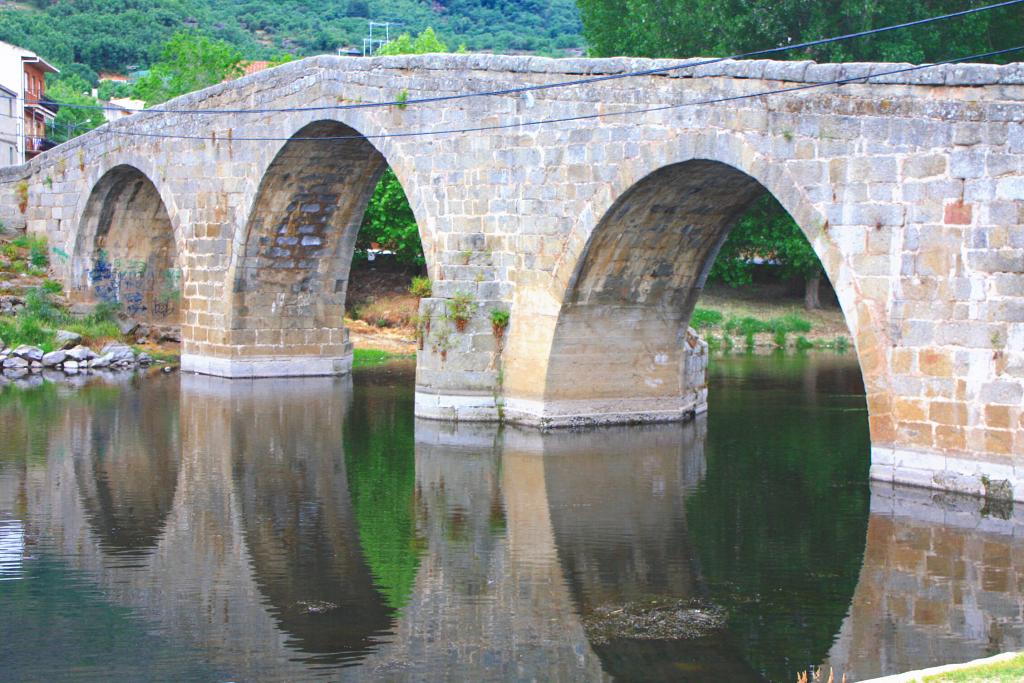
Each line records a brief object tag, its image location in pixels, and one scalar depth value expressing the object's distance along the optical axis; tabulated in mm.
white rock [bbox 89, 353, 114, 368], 24359
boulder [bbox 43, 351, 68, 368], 24125
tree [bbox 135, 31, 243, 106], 41219
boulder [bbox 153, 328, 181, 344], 27016
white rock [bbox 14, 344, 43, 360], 24062
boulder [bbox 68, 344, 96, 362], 24281
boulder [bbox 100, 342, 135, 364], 24594
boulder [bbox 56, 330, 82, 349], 24734
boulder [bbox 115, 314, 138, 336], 26547
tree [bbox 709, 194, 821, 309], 30688
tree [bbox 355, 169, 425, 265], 30781
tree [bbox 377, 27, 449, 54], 42406
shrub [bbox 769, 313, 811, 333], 31516
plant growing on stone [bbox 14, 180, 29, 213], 29359
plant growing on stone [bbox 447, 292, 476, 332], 17359
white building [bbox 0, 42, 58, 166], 44094
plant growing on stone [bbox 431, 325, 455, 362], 17484
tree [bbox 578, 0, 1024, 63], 26969
